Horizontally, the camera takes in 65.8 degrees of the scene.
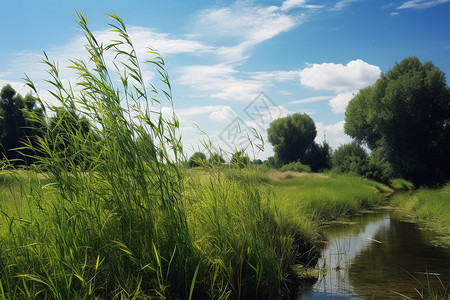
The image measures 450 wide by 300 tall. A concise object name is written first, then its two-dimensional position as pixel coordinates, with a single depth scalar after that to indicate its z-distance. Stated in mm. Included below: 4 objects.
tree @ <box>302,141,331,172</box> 34781
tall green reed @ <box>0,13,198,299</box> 2305
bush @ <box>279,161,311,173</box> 27312
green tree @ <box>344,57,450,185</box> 23000
